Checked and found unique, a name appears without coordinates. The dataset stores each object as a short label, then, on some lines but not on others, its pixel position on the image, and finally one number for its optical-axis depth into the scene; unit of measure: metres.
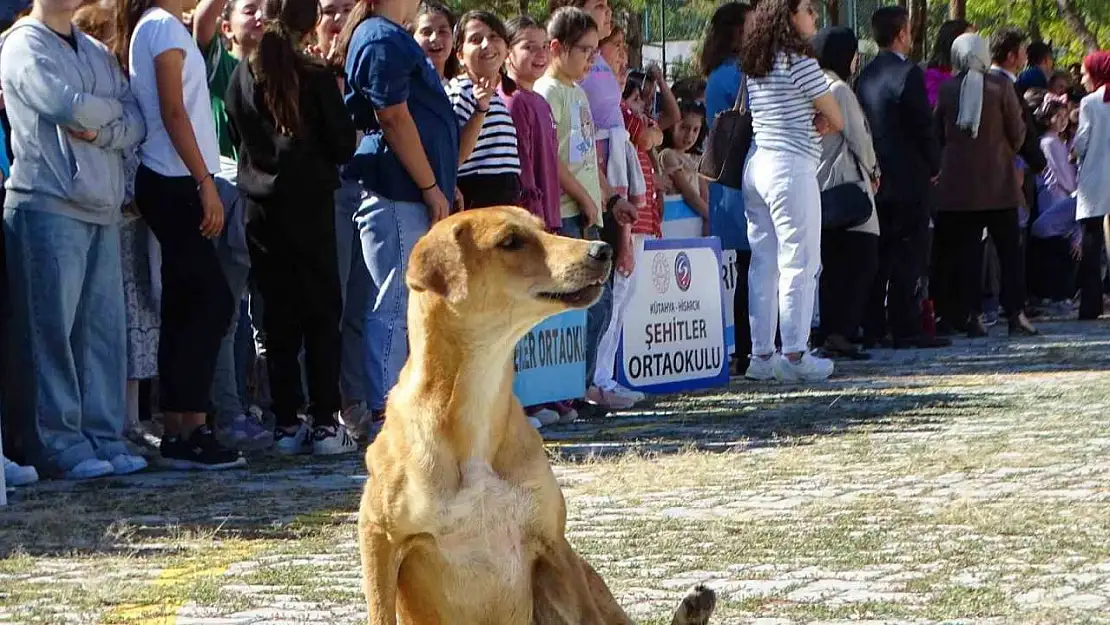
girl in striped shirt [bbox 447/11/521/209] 9.50
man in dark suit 14.47
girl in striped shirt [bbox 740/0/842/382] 12.28
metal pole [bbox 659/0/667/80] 28.14
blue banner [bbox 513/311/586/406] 10.38
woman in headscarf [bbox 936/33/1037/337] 15.87
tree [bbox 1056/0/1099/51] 35.75
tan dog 4.53
